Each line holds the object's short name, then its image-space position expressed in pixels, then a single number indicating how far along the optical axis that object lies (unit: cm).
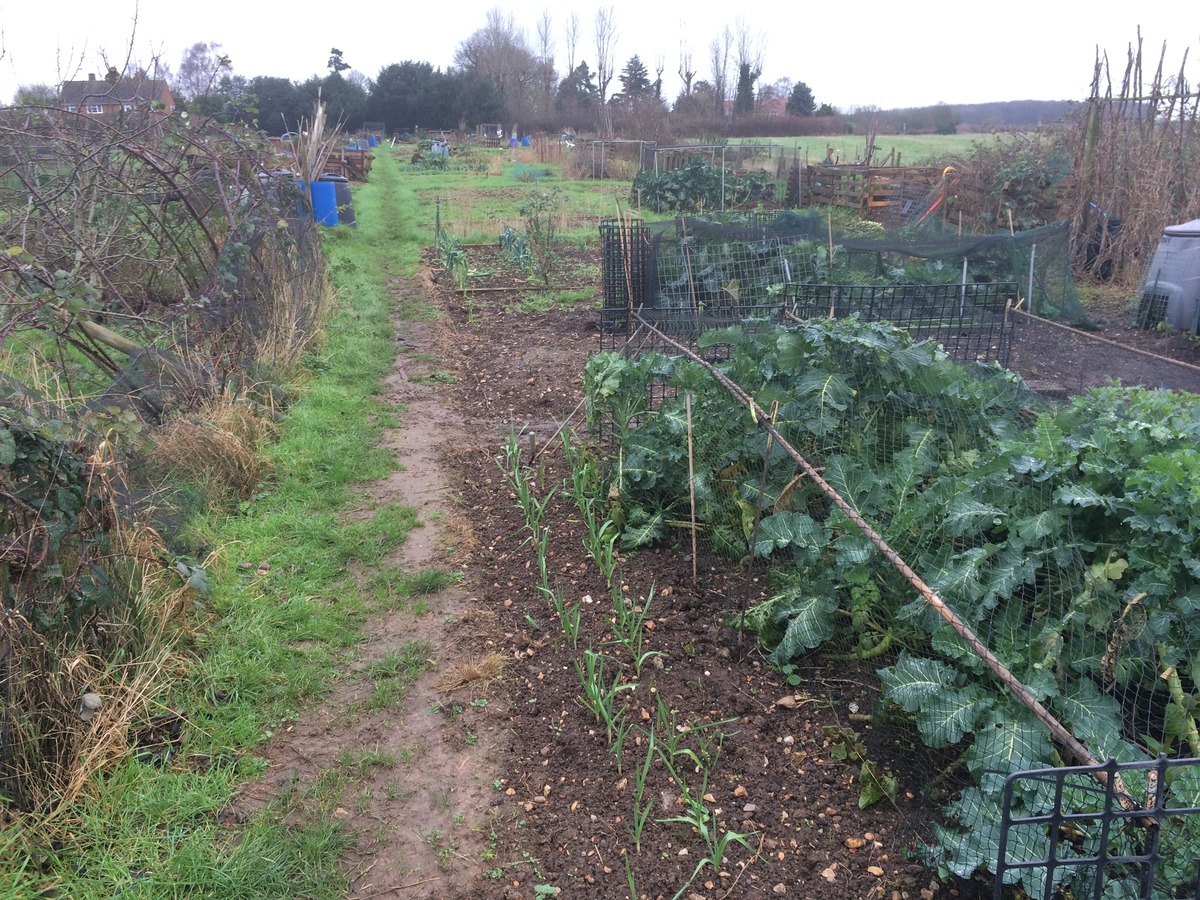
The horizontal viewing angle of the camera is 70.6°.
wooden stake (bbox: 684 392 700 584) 409
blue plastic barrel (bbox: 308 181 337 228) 1543
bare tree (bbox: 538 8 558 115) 5997
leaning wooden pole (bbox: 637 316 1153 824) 212
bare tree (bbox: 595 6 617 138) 5854
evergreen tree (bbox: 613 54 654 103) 5970
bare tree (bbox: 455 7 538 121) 5800
